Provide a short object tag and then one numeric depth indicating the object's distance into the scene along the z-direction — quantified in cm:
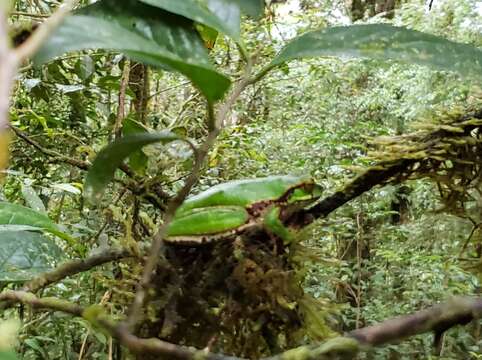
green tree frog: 58
